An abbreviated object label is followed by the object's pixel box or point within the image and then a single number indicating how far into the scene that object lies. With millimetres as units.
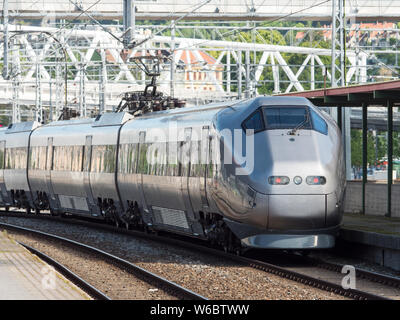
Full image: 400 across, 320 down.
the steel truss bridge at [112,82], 66250
